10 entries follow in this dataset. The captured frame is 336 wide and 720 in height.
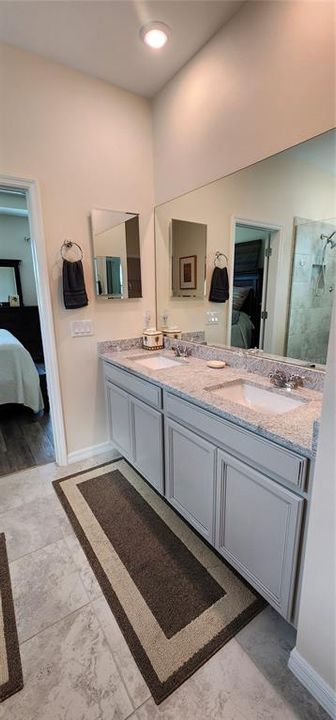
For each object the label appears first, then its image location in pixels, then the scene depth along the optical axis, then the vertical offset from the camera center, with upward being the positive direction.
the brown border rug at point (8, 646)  1.11 -1.40
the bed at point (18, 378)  3.30 -0.93
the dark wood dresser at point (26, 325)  5.08 -0.56
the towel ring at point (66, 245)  2.15 +0.32
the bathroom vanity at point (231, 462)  1.07 -0.75
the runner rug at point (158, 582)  1.20 -1.39
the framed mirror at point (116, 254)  2.28 +0.29
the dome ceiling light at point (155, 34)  1.64 +1.39
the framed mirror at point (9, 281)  5.27 +0.18
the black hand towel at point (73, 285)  2.13 +0.04
